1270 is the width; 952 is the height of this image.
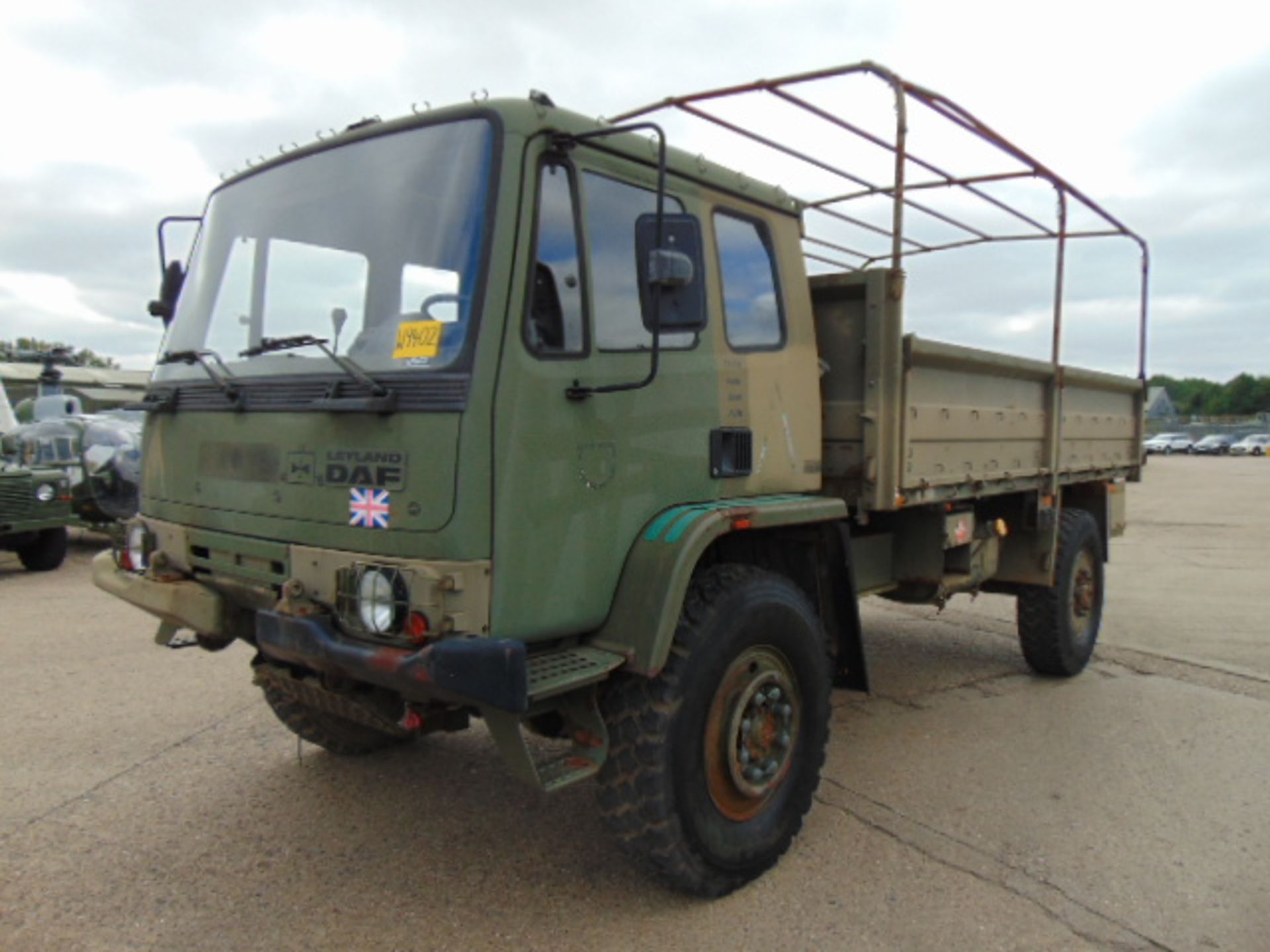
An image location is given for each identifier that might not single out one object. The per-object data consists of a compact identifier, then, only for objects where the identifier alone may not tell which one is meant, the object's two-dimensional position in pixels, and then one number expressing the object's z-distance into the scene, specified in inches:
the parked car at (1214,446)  2442.2
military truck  113.5
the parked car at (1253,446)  2316.4
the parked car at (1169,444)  2561.5
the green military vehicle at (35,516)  402.3
